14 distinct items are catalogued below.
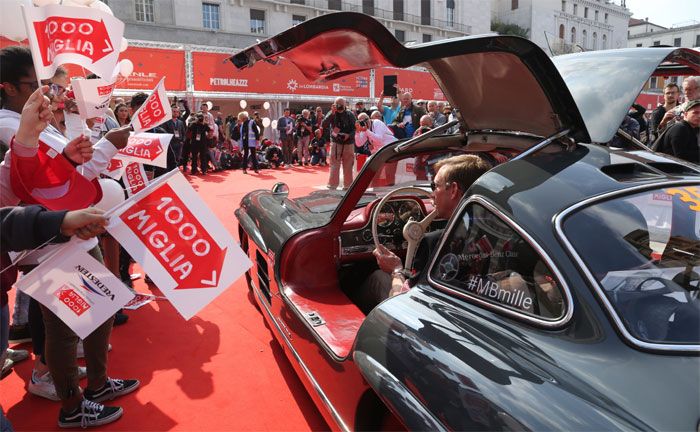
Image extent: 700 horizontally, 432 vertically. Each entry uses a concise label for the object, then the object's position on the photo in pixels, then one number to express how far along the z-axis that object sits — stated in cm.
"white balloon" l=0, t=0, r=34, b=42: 263
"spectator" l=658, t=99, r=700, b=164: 439
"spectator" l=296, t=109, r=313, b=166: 1440
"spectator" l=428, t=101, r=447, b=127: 854
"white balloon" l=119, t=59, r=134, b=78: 479
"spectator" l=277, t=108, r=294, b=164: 1420
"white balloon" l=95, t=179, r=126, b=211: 242
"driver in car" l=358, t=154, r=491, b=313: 216
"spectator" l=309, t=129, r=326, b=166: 1440
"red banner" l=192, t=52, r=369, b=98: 1566
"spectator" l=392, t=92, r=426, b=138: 888
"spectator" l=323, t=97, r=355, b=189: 880
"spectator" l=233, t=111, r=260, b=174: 1198
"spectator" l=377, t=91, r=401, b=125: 1012
